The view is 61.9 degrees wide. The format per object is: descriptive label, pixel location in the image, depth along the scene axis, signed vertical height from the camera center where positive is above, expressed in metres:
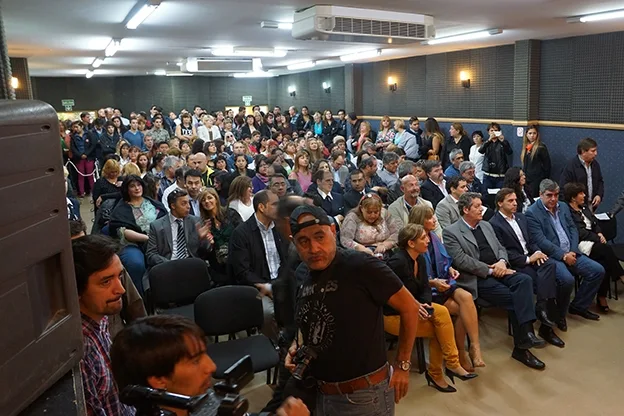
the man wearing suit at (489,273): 3.96 -1.35
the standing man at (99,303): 1.54 -0.59
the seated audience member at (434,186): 5.57 -0.89
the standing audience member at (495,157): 8.23 -0.91
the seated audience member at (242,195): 4.86 -0.78
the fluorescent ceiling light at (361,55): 9.73 +0.97
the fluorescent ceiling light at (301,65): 12.57 +1.06
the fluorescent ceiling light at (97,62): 10.60 +1.15
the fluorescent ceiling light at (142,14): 4.57 +0.96
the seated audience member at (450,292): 3.82 -1.41
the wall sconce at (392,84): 11.77 +0.43
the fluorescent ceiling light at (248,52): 8.66 +0.98
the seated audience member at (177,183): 5.70 -0.77
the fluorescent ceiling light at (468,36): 7.05 +0.91
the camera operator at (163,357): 1.28 -0.60
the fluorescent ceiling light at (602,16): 5.56 +0.84
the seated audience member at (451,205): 4.84 -0.96
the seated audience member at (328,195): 5.55 -0.94
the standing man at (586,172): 6.19 -0.90
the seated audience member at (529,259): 4.27 -1.34
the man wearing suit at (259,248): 3.97 -1.05
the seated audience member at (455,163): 6.98 -0.82
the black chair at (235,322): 3.16 -1.35
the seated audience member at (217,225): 4.40 -0.98
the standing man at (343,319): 1.97 -0.80
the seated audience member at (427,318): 3.57 -1.47
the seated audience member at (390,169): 6.45 -0.80
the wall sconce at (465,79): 9.71 +0.40
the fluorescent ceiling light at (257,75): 16.95 +1.15
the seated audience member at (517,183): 5.75 -0.92
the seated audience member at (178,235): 4.27 -1.00
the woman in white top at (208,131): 11.28 -0.41
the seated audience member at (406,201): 4.82 -0.91
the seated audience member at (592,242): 4.87 -1.37
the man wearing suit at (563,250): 4.43 -1.36
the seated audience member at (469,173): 5.88 -0.81
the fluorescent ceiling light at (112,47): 7.30 +1.04
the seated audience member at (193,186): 5.04 -0.71
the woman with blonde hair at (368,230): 4.38 -1.05
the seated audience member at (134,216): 4.52 -0.91
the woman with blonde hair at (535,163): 7.71 -0.95
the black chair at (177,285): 3.72 -1.23
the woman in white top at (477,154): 8.52 -0.88
